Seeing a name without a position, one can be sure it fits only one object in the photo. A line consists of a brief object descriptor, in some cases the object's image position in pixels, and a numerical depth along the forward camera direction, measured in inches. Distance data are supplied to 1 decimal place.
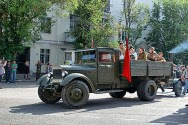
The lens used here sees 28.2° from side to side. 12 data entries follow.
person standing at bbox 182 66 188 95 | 673.1
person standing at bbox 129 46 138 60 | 570.9
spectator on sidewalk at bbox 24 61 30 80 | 1243.0
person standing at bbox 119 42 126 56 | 551.5
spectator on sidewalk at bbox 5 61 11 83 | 1044.8
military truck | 475.5
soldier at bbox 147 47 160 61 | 618.8
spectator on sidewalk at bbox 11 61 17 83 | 1037.8
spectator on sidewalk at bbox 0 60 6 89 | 915.0
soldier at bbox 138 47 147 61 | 587.2
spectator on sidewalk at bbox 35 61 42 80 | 1199.6
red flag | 529.3
